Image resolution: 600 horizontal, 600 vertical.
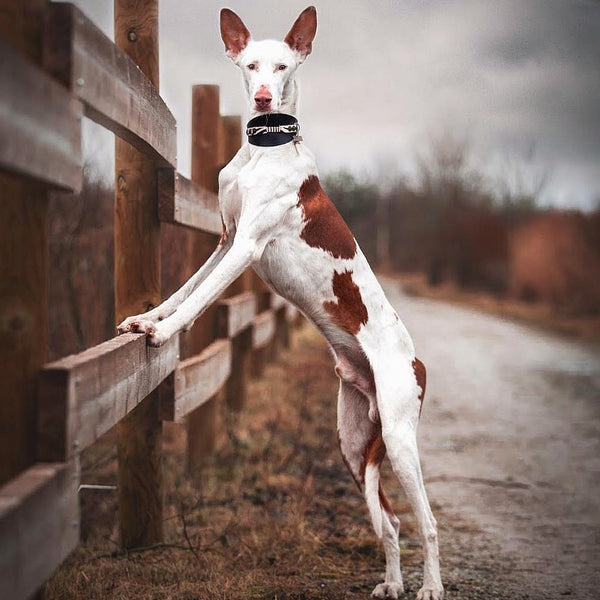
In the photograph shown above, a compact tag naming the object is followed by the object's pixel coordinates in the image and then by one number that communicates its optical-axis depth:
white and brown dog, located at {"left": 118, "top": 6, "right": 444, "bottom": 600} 3.24
